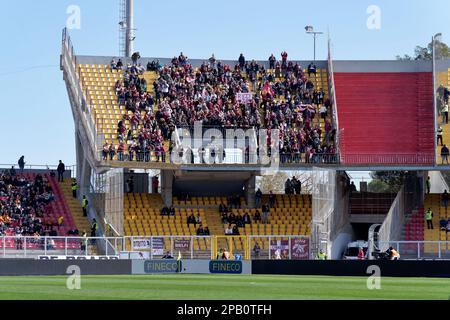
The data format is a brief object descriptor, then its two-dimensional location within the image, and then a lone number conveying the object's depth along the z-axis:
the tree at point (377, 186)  109.45
